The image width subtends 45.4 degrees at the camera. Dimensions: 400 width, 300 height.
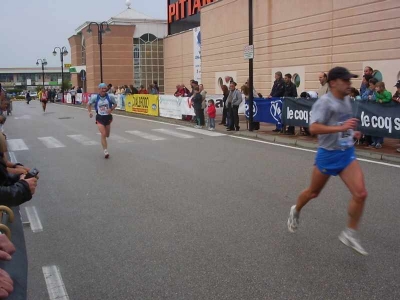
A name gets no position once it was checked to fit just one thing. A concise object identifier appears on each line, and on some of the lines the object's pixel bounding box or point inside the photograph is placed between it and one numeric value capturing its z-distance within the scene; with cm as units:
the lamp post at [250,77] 1657
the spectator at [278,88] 1609
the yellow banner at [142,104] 2580
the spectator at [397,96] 1151
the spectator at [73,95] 4904
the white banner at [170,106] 2260
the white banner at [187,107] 2115
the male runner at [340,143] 483
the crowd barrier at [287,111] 1143
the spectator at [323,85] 1352
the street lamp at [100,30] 3641
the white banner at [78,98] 4753
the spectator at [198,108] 1925
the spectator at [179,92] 2361
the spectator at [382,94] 1166
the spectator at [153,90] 2945
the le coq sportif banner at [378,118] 1121
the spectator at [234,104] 1741
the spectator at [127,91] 3097
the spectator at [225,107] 1886
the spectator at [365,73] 1334
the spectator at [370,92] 1232
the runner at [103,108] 1209
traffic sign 1643
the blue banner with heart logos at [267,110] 1583
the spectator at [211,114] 1809
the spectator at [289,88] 1582
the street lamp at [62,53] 5503
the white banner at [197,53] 3690
